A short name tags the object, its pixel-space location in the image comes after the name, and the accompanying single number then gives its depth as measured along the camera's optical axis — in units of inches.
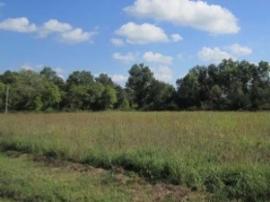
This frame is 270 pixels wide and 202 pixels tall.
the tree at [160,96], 3287.4
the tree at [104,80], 4052.2
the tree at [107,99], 3442.4
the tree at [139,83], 3843.5
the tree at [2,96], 3285.9
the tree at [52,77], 3909.9
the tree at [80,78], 3865.7
